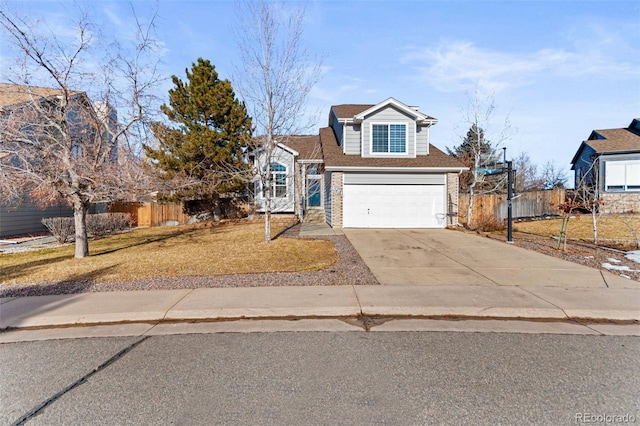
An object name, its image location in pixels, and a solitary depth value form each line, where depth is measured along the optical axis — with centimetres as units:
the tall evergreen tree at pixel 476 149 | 1806
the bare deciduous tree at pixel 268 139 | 1116
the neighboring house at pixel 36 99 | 959
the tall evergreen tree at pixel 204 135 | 1758
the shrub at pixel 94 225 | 1411
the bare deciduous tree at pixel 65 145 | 926
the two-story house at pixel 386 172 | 1600
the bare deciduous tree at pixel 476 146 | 1764
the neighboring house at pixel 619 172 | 2248
